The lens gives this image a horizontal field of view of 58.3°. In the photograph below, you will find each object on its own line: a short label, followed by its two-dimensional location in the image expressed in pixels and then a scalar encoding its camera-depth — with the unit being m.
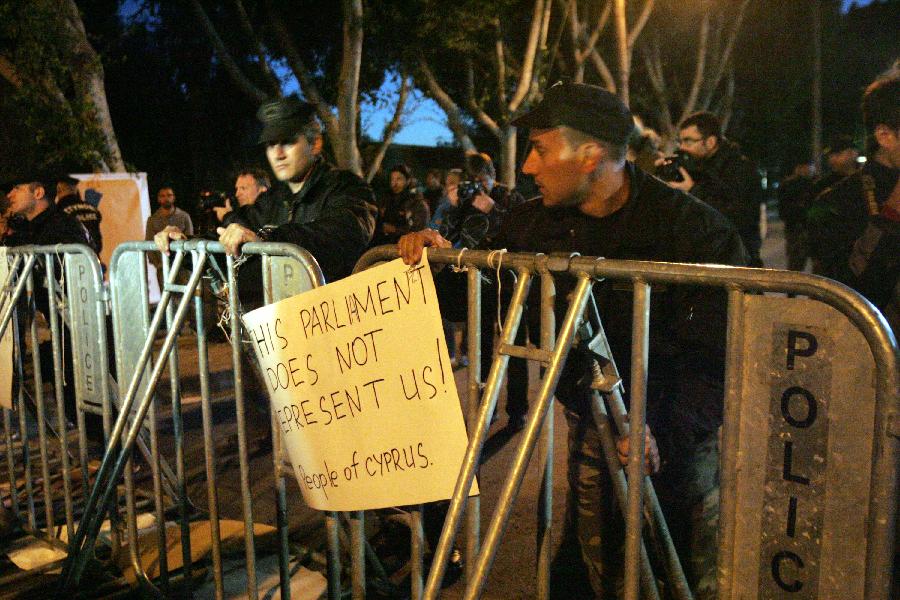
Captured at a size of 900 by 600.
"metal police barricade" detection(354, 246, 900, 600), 1.61
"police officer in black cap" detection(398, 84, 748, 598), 2.72
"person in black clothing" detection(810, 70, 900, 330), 3.35
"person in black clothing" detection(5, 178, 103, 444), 5.48
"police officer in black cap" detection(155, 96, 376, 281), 3.85
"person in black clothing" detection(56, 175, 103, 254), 6.44
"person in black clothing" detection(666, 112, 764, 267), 5.79
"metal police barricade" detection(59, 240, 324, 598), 2.86
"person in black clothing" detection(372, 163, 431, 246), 9.68
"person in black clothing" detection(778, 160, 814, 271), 8.82
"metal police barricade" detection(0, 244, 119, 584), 3.82
